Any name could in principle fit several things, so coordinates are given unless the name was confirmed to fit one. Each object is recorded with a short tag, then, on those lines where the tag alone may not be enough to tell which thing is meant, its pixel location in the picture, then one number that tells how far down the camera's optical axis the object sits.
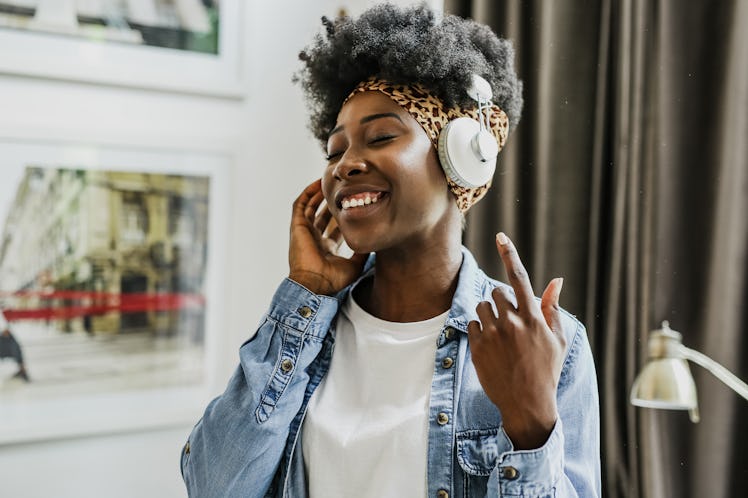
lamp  0.84
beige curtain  1.13
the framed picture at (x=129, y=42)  1.49
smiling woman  0.86
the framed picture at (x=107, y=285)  1.51
